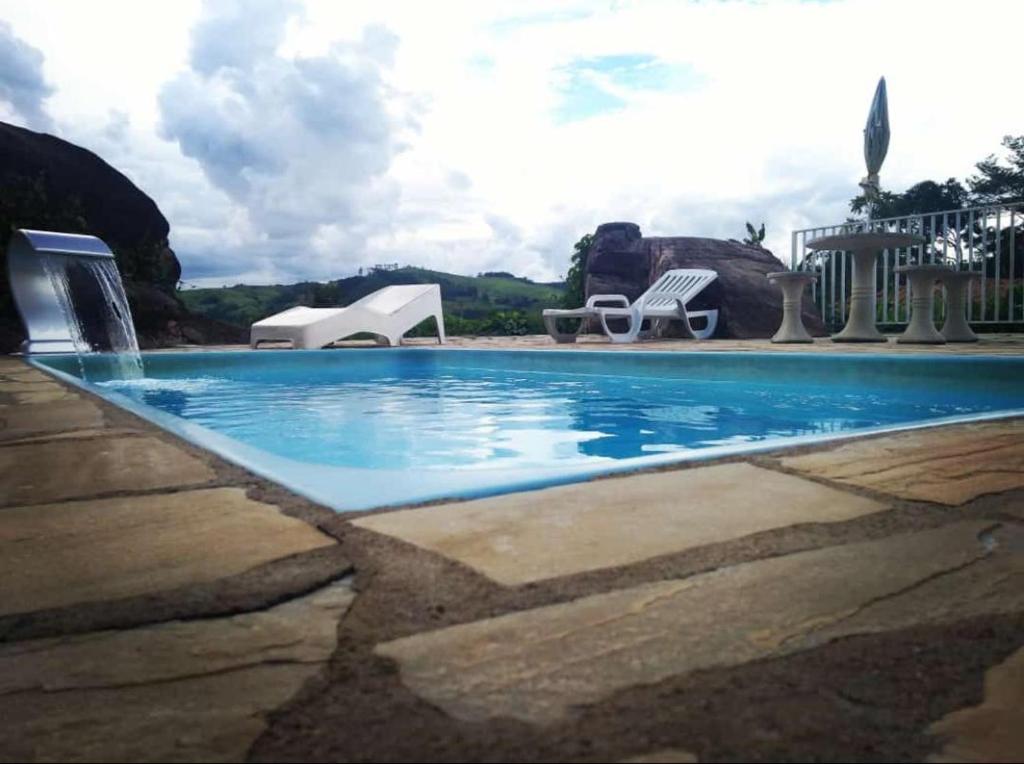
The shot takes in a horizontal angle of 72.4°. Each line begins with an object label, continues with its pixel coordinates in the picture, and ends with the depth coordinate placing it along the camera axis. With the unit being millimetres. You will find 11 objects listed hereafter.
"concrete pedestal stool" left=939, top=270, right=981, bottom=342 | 6516
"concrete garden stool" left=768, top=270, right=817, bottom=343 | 7402
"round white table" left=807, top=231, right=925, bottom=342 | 6824
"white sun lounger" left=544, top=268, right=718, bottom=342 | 8539
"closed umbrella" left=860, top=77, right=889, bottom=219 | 8992
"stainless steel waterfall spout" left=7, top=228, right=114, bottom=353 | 8039
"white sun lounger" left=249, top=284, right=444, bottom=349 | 8875
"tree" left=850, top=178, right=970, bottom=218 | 20984
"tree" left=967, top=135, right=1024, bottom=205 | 19406
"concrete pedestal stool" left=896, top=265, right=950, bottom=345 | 6473
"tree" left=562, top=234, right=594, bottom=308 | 13336
